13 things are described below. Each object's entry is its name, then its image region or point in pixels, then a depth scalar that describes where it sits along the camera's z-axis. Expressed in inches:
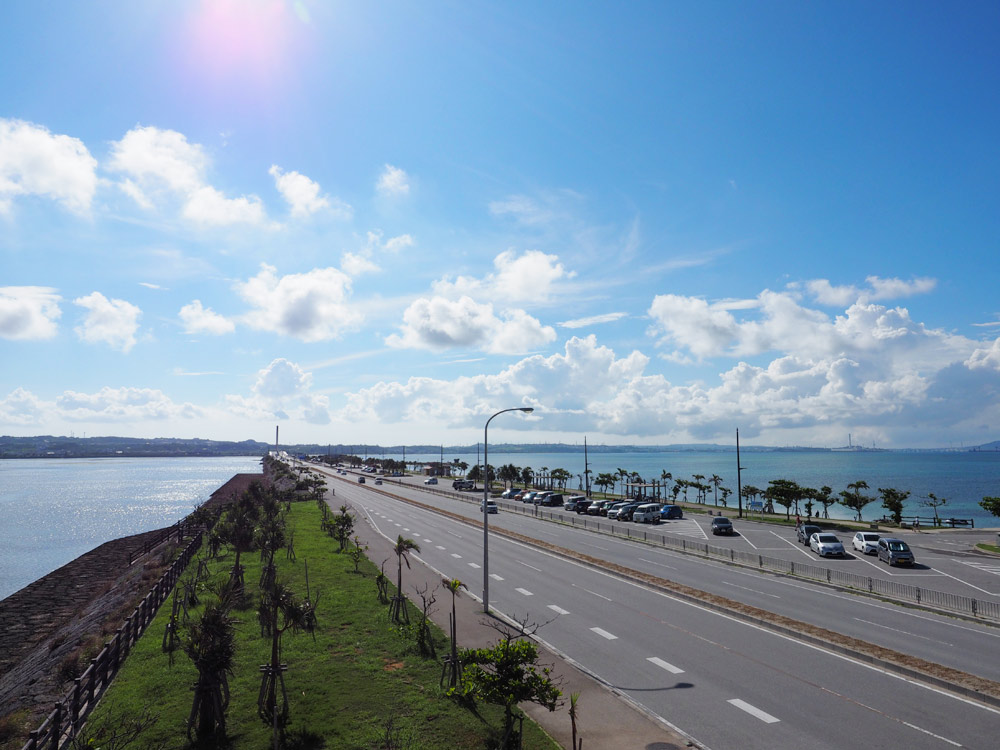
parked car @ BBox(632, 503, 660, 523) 2610.7
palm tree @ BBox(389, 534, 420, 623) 950.8
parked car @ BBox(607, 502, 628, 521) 2815.0
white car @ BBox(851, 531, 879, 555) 1705.2
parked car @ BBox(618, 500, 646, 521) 2736.2
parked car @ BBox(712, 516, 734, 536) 2182.6
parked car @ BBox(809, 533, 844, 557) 1664.6
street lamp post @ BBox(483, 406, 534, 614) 1024.9
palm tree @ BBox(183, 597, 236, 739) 560.7
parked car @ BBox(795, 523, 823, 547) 1910.4
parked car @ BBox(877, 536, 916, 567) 1509.6
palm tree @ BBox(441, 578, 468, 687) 691.4
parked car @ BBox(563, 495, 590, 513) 3102.6
